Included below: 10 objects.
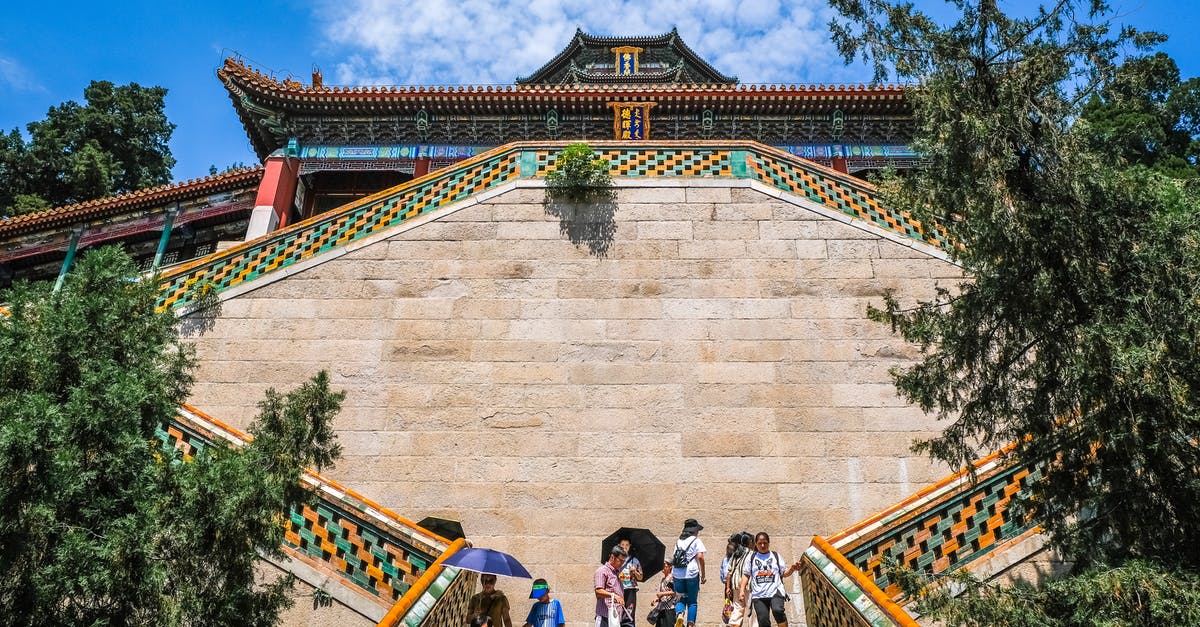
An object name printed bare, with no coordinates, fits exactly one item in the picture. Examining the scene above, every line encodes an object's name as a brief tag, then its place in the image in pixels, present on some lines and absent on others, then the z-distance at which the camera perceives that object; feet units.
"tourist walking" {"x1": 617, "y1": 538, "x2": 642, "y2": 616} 27.86
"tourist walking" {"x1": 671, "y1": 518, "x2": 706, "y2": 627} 27.94
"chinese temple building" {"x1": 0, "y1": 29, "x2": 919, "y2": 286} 70.03
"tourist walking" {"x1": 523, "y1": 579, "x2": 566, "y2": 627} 27.09
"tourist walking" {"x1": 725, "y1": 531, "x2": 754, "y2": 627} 26.62
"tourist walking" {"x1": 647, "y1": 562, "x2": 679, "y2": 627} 27.32
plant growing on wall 39.42
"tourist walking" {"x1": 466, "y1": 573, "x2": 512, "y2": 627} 27.14
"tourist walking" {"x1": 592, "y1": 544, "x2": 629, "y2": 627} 26.78
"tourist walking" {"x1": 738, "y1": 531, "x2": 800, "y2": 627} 26.27
